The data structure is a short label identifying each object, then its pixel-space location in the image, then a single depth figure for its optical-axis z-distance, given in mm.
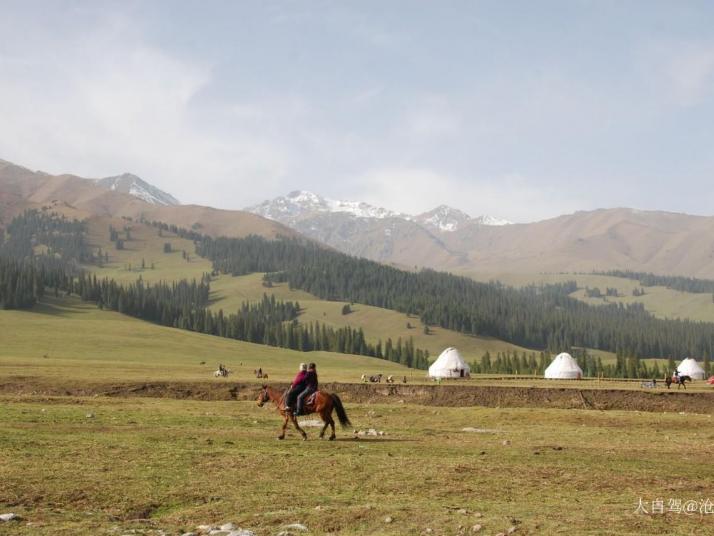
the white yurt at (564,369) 91375
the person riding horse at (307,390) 29812
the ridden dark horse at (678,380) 66625
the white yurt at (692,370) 108675
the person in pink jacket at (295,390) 29703
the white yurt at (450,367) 93625
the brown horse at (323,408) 29656
